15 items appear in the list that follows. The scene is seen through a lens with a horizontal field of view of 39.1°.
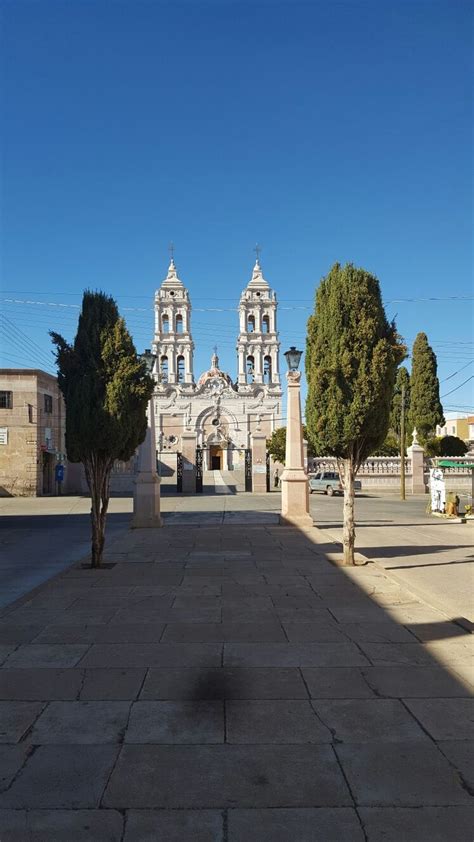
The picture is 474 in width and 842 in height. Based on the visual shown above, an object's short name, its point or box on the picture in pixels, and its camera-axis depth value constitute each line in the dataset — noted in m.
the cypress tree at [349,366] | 10.35
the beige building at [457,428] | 92.41
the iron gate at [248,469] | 41.28
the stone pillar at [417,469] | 40.94
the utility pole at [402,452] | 35.40
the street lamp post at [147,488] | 17.28
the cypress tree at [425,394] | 51.41
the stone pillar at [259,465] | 39.22
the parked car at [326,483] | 38.72
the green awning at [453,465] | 24.09
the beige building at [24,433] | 36.56
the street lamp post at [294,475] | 17.67
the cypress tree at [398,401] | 54.97
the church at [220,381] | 85.81
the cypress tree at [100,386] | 10.29
